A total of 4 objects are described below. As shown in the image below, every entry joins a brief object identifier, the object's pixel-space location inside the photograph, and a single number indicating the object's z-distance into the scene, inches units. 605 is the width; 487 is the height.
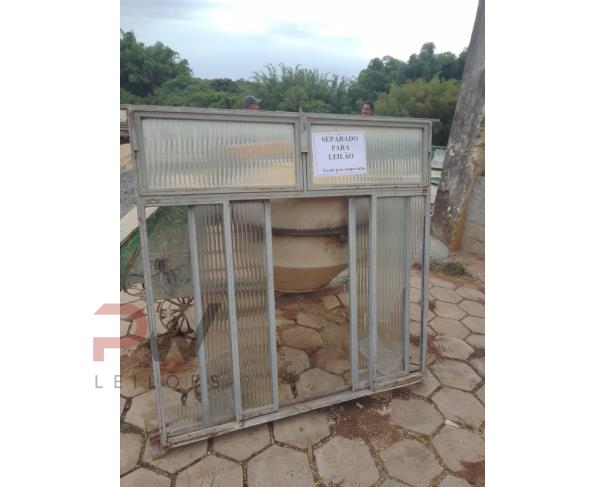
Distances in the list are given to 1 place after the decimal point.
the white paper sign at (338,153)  79.8
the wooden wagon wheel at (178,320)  119.8
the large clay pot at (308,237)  92.0
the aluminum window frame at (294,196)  69.1
